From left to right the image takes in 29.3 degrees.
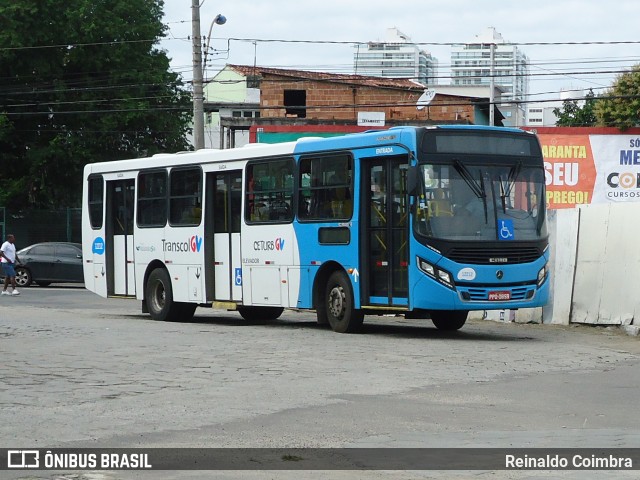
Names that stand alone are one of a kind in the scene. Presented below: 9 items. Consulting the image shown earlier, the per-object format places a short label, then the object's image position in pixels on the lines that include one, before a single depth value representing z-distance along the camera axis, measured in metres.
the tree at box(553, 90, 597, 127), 80.57
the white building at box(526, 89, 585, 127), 111.93
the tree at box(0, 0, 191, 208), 50.53
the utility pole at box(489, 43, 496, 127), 57.58
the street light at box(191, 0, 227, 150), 34.41
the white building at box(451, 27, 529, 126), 104.94
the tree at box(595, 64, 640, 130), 41.12
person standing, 34.09
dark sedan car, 40.28
